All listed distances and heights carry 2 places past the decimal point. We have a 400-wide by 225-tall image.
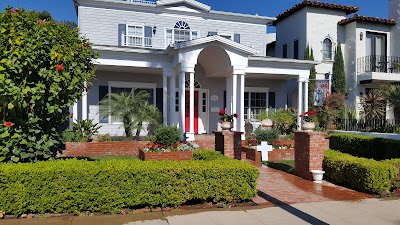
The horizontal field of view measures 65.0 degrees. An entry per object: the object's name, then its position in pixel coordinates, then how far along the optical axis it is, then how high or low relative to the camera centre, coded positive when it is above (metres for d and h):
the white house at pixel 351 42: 18.84 +4.24
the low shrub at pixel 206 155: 7.39 -1.09
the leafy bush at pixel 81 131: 11.78 -0.84
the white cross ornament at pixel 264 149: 10.70 -1.33
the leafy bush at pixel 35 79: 5.20 +0.54
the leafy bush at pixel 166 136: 10.48 -0.87
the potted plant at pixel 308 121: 7.95 -0.28
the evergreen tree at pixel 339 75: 18.94 +2.13
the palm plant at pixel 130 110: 12.52 +0.00
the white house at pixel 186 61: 13.48 +2.24
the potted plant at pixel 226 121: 9.62 -0.34
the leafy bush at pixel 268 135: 12.21 -0.97
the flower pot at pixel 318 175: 7.72 -1.60
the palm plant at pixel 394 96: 14.13 +0.64
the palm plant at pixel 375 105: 15.35 +0.27
